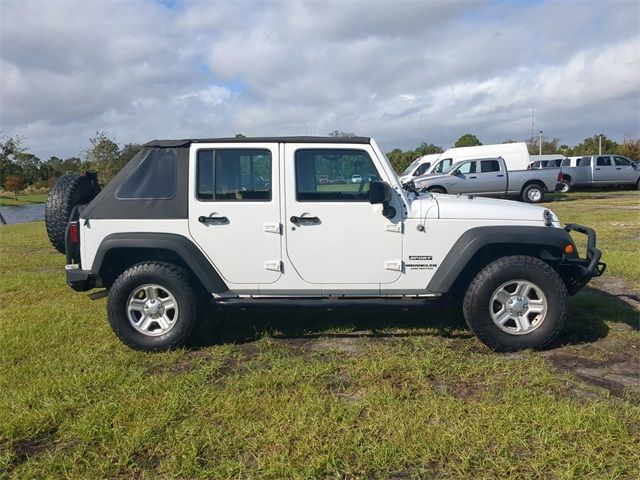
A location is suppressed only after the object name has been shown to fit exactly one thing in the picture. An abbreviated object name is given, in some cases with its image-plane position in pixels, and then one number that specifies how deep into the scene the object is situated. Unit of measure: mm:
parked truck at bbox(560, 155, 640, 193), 24266
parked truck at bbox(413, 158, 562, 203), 18625
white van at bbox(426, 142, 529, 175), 22109
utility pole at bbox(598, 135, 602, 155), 48875
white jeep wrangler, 4254
